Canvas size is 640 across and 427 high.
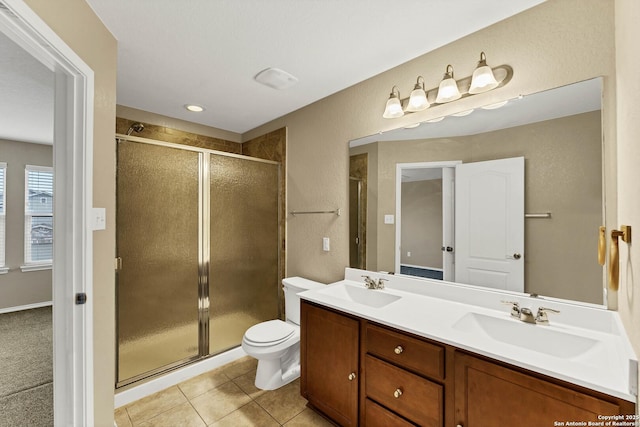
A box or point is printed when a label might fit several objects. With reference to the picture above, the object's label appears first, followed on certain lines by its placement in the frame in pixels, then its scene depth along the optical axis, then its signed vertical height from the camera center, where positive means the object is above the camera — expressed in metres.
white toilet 1.98 -0.99
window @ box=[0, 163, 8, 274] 3.57 +0.09
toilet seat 1.99 -0.91
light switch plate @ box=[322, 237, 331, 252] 2.37 -0.26
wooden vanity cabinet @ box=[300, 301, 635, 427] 0.92 -0.73
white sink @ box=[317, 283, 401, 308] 1.81 -0.56
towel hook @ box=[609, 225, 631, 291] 0.91 -0.15
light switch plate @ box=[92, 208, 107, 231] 1.36 -0.02
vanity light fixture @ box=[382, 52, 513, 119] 1.45 +0.74
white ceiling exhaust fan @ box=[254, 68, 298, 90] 1.96 +1.04
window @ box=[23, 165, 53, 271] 3.76 -0.02
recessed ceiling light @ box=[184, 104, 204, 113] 2.58 +1.04
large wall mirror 1.24 +0.11
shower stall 1.97 -0.32
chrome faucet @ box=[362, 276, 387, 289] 1.91 -0.49
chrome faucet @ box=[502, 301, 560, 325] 1.24 -0.47
